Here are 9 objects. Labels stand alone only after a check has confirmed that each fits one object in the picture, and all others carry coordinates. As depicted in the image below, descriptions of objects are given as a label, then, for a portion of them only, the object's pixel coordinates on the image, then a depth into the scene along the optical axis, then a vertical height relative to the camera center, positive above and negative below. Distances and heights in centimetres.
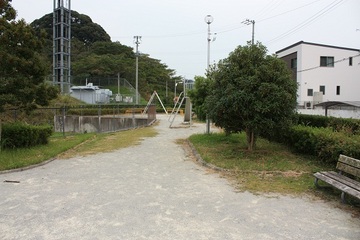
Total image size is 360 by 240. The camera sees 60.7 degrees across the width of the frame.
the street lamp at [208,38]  2202 +559
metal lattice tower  4262 +915
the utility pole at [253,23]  3525 +1040
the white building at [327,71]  3988 +566
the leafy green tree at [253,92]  859 +59
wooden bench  512 -120
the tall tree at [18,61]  962 +153
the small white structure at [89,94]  4478 +238
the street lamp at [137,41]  4890 +1113
